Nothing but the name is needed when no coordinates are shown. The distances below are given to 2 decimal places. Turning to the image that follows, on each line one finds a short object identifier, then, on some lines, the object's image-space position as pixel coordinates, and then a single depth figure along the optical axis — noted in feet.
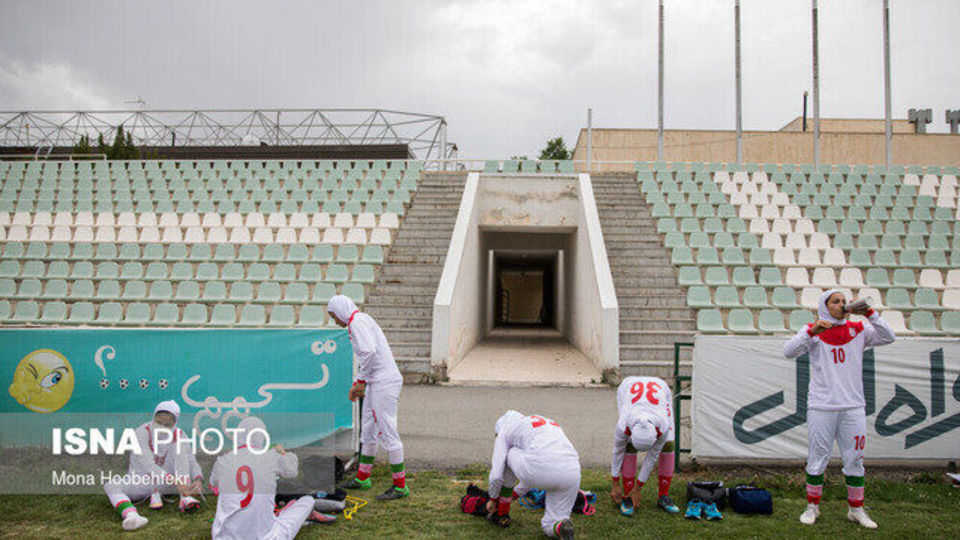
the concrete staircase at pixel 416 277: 33.14
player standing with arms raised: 14.33
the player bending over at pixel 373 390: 15.85
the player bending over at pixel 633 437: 14.14
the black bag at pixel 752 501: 14.87
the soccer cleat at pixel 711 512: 14.43
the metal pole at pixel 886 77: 60.90
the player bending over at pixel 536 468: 12.59
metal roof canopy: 81.30
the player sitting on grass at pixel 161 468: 14.65
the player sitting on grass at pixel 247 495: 11.62
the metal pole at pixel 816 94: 61.99
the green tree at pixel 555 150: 141.38
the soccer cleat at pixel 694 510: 14.46
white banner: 18.33
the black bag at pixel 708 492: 14.96
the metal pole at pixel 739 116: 61.50
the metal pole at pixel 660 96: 63.13
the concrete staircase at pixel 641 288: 31.78
